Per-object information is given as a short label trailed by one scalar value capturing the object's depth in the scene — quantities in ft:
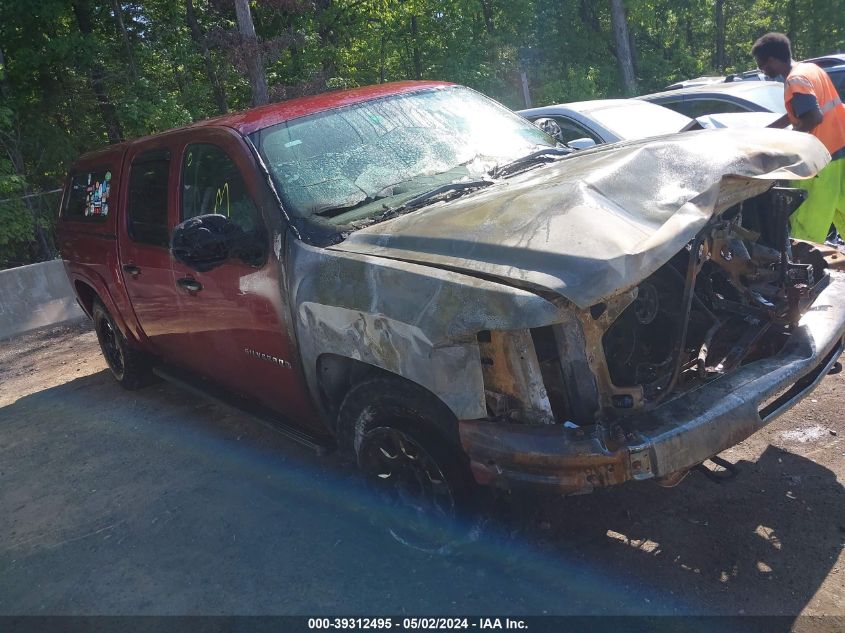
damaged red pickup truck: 8.66
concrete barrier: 30.58
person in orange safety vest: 15.11
